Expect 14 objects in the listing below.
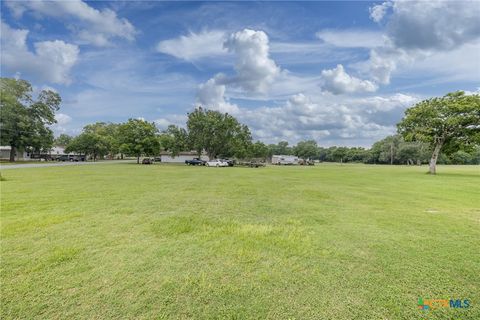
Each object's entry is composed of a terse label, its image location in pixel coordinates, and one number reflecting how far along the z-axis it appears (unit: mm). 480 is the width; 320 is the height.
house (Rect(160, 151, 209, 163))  66562
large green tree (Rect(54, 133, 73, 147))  92188
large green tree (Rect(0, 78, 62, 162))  37562
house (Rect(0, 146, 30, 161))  56600
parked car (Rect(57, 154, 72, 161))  63219
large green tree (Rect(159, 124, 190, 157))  49312
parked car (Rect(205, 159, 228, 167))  43125
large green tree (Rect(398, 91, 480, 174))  23234
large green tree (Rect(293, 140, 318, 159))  106188
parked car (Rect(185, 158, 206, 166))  48906
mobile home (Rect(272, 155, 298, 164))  73312
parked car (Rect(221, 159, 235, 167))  46250
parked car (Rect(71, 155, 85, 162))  64450
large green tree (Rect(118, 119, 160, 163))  46375
